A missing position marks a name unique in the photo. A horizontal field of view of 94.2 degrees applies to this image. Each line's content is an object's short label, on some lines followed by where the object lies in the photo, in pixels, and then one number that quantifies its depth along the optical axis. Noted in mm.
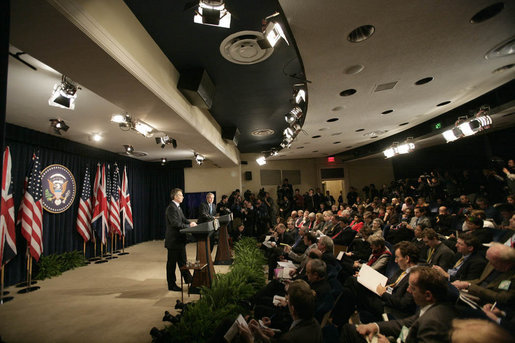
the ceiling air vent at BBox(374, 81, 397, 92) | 3863
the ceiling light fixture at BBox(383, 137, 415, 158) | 7152
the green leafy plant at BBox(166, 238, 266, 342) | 2230
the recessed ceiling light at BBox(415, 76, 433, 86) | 3830
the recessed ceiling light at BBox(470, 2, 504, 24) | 2336
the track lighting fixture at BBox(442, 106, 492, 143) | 4758
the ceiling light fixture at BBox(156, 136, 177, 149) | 5563
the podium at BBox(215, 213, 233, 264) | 5656
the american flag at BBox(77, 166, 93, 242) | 6301
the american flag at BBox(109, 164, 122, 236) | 7055
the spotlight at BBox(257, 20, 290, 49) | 2223
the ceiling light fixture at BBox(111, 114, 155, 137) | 4328
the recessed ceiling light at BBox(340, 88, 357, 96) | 4016
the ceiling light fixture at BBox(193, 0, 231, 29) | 1929
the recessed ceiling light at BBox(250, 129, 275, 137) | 7285
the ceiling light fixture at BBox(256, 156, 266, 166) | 9391
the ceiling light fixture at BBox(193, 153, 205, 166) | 7739
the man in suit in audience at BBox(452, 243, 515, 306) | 1927
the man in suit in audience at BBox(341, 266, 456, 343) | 1384
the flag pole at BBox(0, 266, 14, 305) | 3913
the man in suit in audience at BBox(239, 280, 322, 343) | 1427
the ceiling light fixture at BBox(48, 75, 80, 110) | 3148
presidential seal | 5637
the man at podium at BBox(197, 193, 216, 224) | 4746
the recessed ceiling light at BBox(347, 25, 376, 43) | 2497
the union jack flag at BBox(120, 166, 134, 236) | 7621
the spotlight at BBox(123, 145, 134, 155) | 6583
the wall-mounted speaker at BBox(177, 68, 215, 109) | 3422
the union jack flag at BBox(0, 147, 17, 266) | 4059
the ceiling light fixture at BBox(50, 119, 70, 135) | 4539
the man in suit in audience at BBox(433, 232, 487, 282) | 2475
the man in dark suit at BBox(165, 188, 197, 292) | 3842
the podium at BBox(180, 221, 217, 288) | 3682
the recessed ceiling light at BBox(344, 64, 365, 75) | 3238
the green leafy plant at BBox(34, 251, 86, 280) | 5176
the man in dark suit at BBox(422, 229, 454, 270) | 2857
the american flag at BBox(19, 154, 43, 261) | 4617
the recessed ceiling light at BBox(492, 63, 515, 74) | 3762
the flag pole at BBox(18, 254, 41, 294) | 4375
